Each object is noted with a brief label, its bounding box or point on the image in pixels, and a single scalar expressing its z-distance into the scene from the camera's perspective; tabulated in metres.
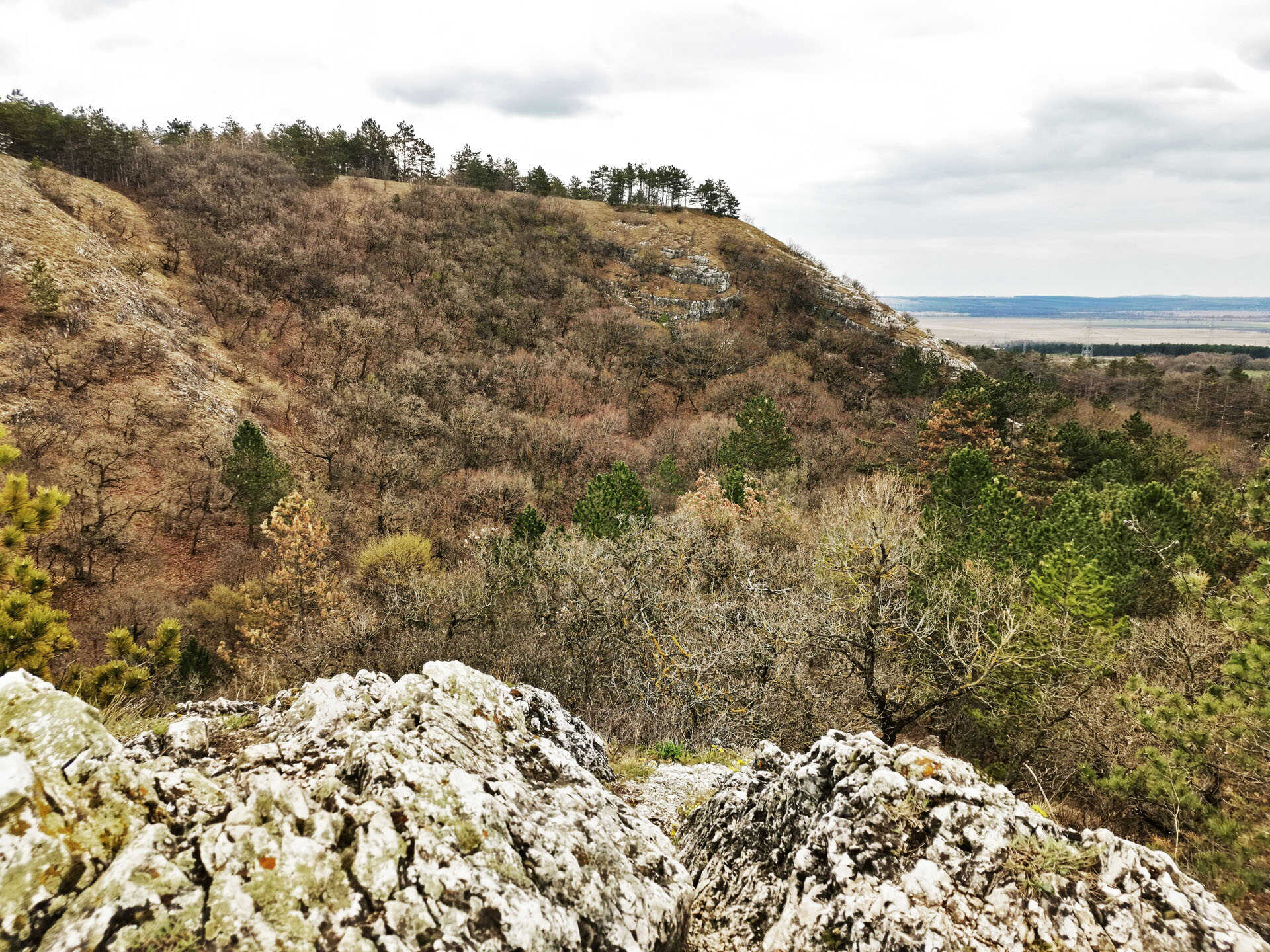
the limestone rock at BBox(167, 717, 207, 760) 4.76
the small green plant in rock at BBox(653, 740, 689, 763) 9.45
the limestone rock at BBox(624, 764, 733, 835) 6.63
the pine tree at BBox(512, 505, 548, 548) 22.34
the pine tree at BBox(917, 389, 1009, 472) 37.09
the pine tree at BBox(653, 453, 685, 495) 33.53
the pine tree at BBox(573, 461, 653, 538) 24.92
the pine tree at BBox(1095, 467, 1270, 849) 7.88
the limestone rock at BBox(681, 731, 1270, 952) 3.84
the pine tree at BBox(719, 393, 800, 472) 34.44
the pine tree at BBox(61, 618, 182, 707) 9.44
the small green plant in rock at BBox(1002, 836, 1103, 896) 4.04
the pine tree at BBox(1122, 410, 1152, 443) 40.12
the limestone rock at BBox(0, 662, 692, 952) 3.03
